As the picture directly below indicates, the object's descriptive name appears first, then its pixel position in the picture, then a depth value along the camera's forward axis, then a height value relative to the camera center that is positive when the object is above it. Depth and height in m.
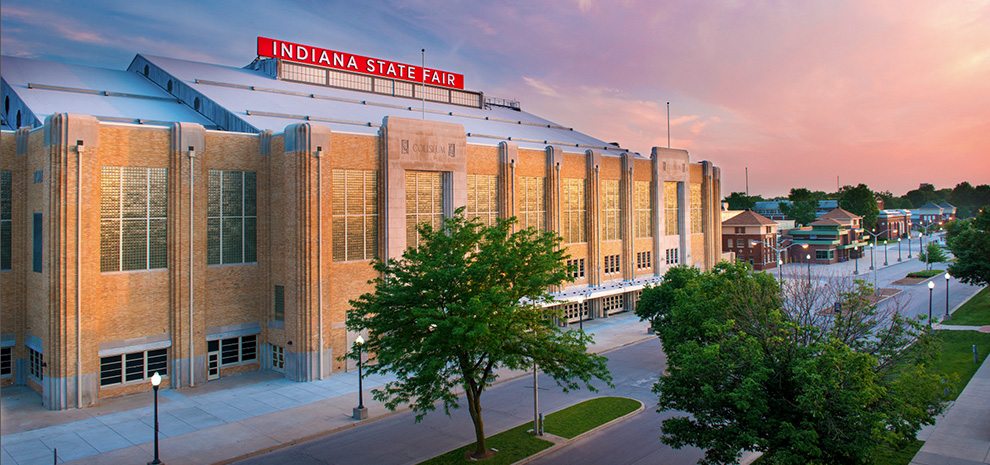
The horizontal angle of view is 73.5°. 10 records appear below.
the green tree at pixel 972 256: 61.59 -2.27
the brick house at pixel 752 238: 100.38 -0.44
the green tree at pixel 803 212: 171.62 +5.97
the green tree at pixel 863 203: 162.62 +7.78
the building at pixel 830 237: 112.38 -0.49
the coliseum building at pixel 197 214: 34.09 +1.61
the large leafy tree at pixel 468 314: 23.36 -2.74
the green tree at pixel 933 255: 108.01 -3.70
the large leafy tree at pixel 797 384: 17.34 -4.21
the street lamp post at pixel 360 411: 31.23 -8.10
